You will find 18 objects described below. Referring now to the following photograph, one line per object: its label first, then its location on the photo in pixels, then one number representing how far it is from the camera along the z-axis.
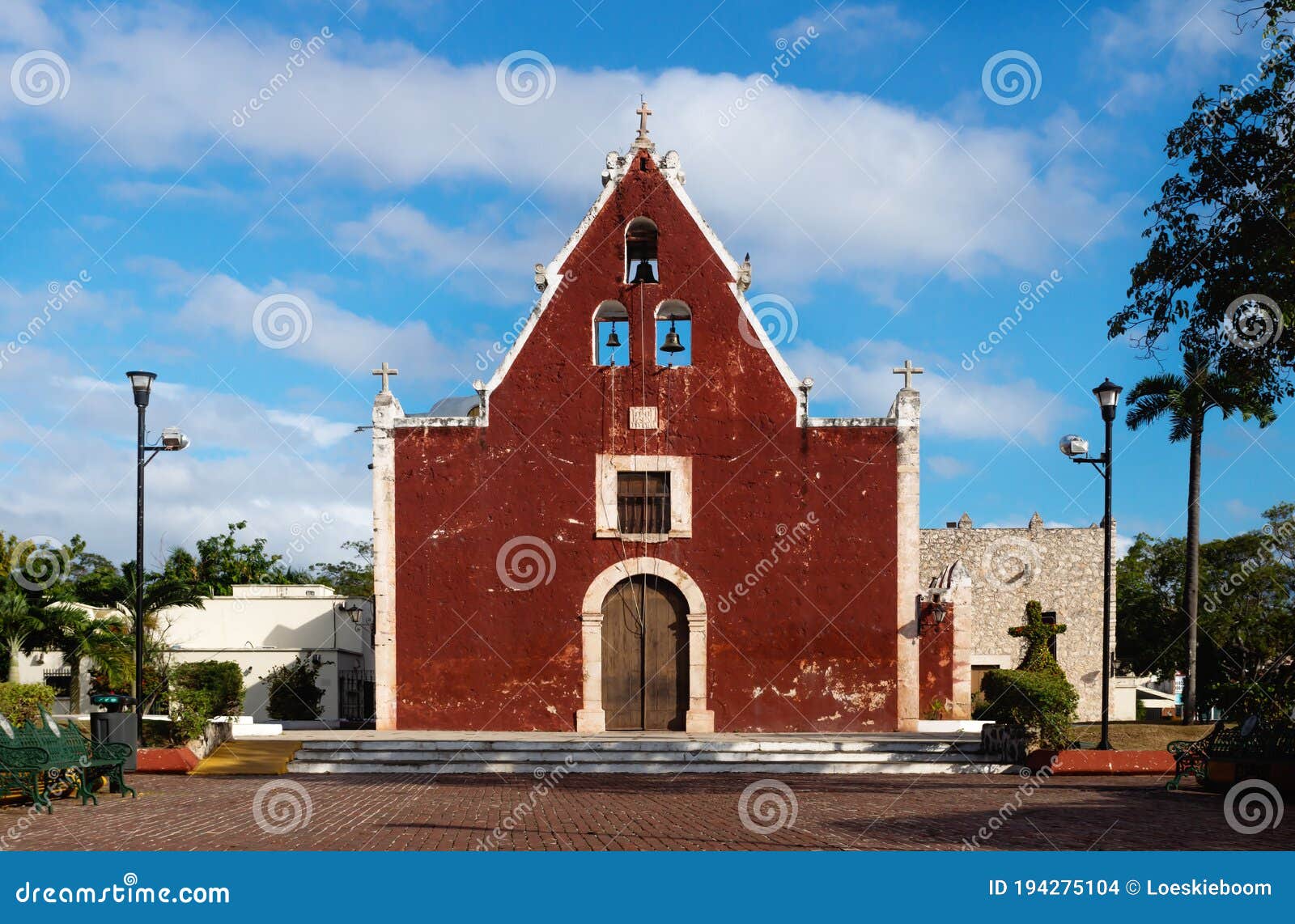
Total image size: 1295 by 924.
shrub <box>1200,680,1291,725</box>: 15.18
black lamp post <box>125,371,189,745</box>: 17.19
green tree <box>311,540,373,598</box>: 55.46
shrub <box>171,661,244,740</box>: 18.09
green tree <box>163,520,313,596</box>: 45.81
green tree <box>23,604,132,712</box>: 27.72
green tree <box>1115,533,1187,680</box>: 42.81
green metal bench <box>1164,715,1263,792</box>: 14.65
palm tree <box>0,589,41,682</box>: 28.67
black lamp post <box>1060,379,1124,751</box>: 17.45
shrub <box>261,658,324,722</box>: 28.05
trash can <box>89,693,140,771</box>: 15.87
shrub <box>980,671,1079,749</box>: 17.55
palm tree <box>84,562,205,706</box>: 23.17
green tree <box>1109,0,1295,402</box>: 13.43
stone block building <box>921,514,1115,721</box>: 32.94
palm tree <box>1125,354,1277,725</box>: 26.17
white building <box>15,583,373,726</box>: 29.98
